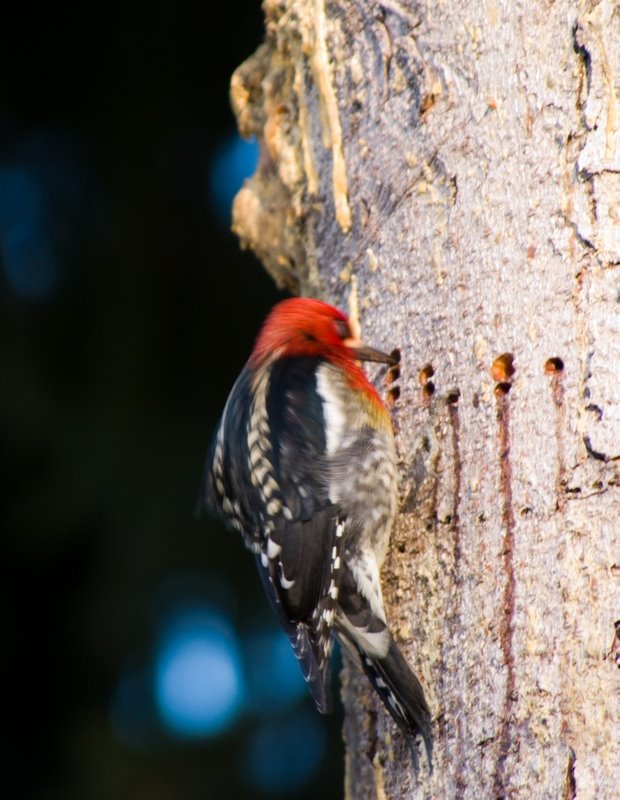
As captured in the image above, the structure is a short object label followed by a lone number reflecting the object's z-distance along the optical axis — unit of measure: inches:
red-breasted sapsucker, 242.7
